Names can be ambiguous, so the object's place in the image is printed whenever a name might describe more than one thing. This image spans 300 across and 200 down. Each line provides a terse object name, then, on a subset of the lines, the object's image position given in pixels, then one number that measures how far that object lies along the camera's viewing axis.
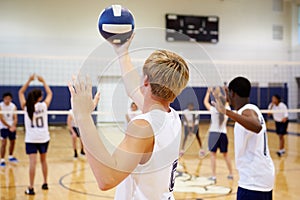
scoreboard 16.38
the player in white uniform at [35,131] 5.86
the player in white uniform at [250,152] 3.08
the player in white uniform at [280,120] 9.77
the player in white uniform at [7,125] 7.96
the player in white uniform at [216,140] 6.36
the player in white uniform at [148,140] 1.47
